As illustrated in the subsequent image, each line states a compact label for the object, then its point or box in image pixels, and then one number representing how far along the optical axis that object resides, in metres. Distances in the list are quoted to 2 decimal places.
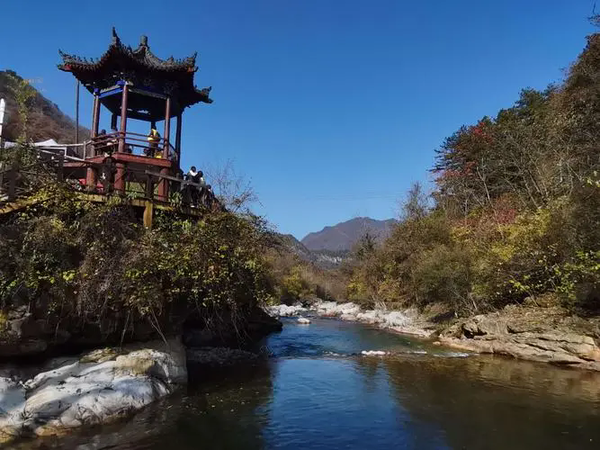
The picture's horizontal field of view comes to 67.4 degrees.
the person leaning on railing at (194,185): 14.71
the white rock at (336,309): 40.31
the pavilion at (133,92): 15.87
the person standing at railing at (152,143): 16.42
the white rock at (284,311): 39.49
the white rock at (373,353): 18.48
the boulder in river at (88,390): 8.74
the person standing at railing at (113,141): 15.98
